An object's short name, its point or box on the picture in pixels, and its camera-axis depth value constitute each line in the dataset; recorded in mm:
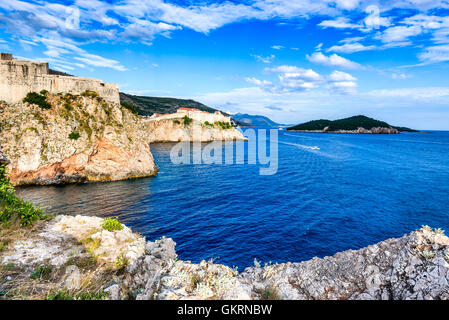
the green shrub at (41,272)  6770
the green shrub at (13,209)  9605
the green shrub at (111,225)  10391
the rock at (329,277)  6039
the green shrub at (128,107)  44531
